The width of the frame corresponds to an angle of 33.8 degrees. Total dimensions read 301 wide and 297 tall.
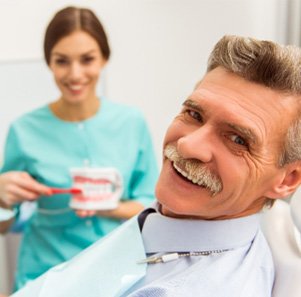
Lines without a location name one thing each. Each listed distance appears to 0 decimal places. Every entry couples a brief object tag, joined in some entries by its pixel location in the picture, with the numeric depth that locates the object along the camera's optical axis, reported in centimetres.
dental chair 82
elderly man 77
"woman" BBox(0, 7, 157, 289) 141
